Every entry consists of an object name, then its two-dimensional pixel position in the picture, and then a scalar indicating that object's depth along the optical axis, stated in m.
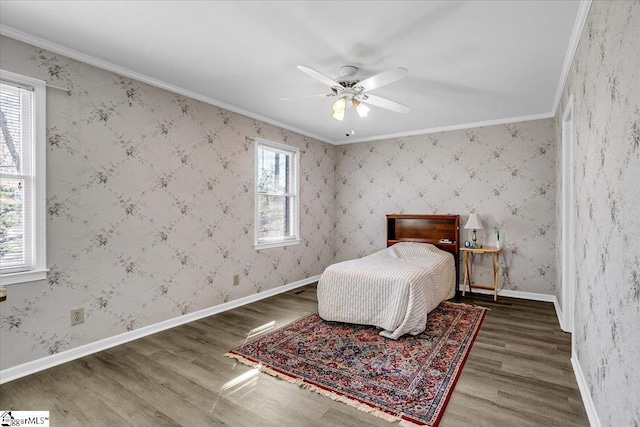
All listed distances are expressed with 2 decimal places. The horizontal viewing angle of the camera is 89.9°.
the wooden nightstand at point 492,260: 4.29
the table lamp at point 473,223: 4.38
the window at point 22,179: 2.32
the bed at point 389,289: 3.02
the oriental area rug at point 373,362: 2.03
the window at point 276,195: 4.51
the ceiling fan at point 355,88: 2.46
